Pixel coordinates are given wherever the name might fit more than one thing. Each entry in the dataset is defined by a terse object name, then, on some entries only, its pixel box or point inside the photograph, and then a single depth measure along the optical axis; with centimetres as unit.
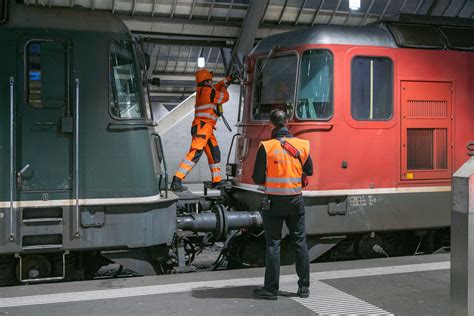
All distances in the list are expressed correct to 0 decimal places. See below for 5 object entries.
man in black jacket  482
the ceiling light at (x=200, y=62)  1447
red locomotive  643
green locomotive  531
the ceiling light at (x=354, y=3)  1012
